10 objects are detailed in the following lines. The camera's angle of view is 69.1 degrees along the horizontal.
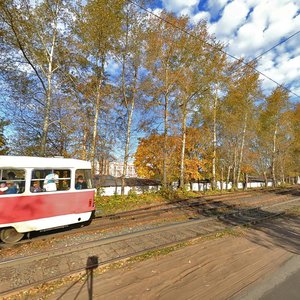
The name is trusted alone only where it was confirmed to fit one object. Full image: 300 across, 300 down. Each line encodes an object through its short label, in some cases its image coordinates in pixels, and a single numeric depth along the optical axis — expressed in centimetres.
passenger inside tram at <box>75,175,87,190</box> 860
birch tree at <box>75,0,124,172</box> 1466
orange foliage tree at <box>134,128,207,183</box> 2320
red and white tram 684
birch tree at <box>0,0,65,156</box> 1216
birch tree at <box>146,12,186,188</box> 1775
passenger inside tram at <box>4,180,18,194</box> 682
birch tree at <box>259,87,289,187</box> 3131
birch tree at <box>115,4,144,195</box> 1681
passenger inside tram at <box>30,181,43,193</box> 729
